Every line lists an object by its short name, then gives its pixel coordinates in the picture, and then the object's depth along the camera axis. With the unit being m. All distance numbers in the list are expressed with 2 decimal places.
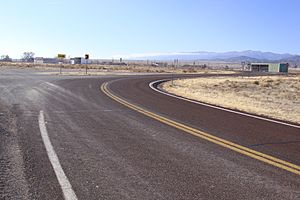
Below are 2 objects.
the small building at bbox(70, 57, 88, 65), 151.88
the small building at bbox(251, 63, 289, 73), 100.88
